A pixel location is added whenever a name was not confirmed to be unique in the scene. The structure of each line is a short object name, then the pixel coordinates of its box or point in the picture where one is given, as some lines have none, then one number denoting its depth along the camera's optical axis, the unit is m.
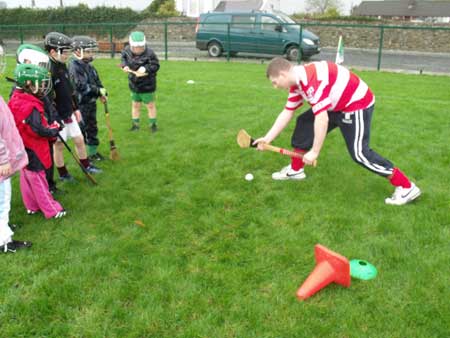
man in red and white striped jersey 3.62
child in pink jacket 3.05
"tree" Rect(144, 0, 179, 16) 39.47
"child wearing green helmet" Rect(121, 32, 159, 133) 6.27
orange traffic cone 2.85
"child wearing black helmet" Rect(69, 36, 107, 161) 4.96
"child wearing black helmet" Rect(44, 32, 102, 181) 4.39
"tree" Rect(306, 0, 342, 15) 48.09
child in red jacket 3.54
